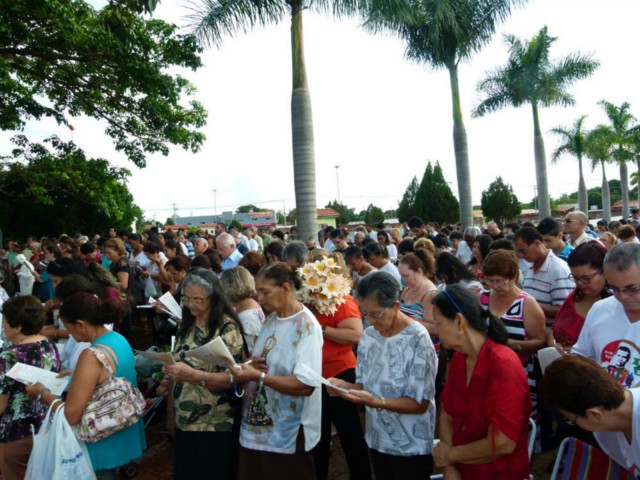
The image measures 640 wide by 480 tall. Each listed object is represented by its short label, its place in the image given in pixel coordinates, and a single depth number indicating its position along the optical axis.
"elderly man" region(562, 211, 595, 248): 6.44
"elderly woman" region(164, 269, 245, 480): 3.04
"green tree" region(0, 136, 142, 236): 11.30
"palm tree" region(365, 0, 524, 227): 15.30
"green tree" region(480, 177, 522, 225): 40.75
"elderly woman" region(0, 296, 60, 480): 3.46
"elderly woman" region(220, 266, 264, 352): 3.86
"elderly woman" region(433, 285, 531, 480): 2.23
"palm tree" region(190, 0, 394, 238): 9.94
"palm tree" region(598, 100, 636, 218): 34.03
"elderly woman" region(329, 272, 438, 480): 2.76
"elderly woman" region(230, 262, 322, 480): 2.91
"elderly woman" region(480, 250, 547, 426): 3.65
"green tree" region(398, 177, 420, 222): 47.16
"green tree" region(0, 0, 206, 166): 9.35
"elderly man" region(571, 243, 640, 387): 2.50
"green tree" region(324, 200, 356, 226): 64.20
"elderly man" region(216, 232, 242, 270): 7.23
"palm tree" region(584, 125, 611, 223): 33.84
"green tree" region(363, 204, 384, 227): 54.01
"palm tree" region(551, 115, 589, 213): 33.72
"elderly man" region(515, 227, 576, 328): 4.49
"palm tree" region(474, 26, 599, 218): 22.20
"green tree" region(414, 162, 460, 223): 44.00
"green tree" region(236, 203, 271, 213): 115.56
